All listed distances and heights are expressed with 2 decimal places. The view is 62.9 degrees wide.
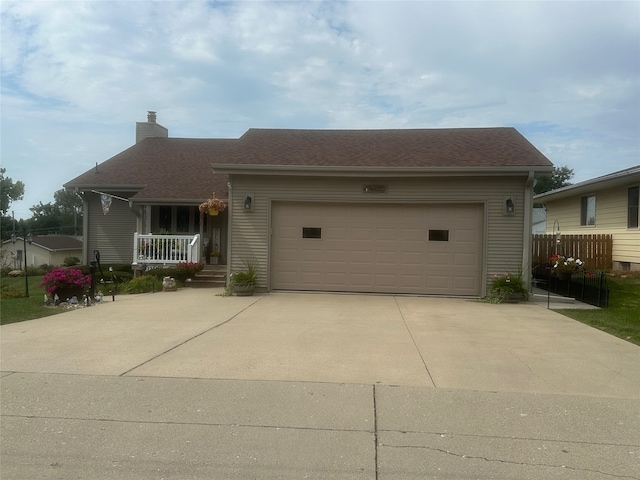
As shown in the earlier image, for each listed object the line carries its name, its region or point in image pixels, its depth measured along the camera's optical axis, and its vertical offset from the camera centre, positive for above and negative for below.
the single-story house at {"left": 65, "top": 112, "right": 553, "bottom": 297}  12.81 +0.73
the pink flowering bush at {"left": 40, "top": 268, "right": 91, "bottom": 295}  11.31 -0.95
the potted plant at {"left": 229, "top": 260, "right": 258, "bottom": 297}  12.97 -1.07
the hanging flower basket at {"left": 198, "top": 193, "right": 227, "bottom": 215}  15.78 +1.01
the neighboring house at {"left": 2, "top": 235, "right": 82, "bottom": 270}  32.38 -0.89
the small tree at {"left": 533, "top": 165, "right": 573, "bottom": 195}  58.84 +7.61
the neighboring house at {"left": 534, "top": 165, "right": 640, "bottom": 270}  17.41 +1.39
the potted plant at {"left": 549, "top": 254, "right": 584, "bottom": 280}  13.96 -0.56
